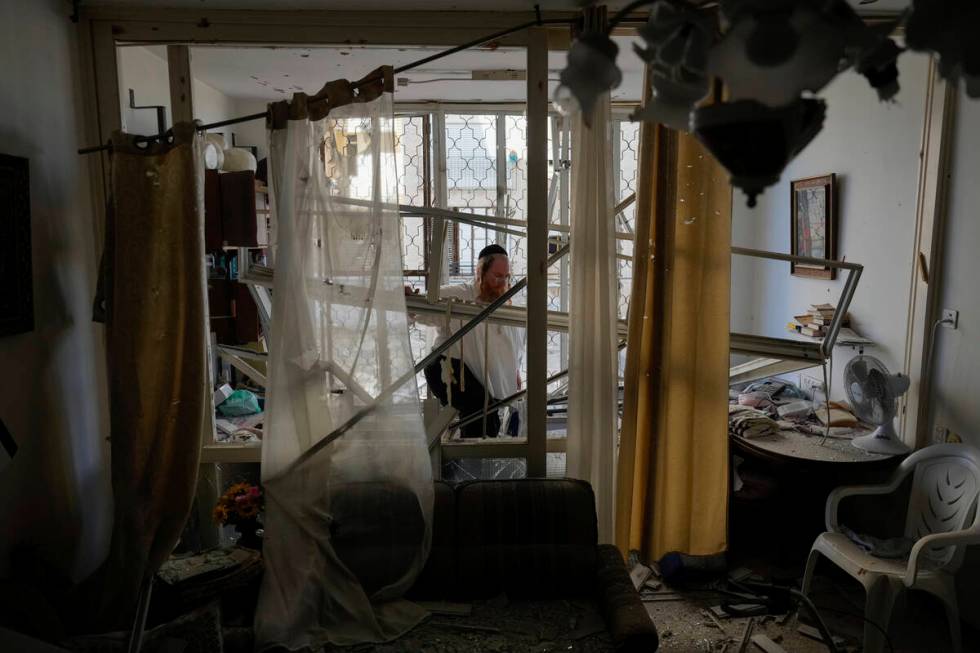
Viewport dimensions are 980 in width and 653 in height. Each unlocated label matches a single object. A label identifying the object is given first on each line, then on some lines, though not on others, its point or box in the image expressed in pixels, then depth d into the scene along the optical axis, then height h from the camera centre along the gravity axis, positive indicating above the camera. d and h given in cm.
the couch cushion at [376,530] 229 -102
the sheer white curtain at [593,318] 263 -36
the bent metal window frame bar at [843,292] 279 -26
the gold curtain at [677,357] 274 -54
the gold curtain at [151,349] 212 -38
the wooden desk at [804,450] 274 -93
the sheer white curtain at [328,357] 216 -42
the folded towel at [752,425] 302 -89
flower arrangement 243 -98
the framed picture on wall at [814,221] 354 +1
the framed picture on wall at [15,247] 190 -5
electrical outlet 272 -38
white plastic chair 231 -112
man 345 -68
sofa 232 -110
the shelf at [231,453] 283 -92
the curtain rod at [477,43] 209 +61
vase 247 -111
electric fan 277 -71
